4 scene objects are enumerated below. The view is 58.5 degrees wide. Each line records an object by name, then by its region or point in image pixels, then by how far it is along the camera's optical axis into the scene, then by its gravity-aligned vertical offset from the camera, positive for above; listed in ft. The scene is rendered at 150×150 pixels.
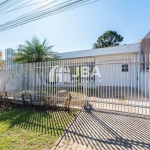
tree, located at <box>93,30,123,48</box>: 100.83 +29.59
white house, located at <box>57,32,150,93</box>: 38.37 +8.51
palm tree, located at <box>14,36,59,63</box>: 34.88 +6.67
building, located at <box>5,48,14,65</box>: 76.01 +15.34
